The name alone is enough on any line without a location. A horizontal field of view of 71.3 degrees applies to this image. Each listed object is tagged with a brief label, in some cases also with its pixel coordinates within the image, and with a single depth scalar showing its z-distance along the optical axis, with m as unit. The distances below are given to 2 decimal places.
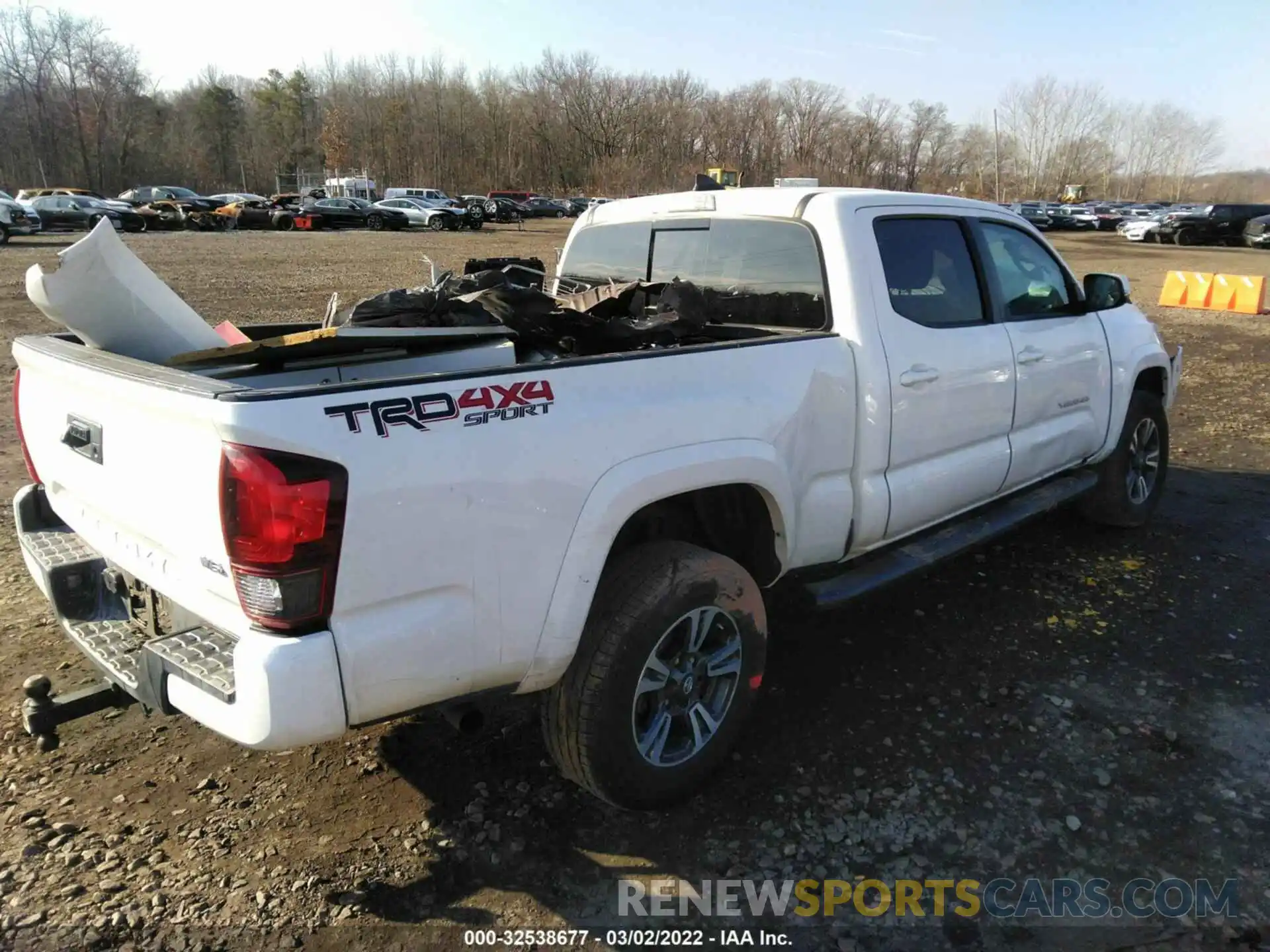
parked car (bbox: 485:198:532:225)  50.75
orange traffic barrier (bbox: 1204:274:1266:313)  15.95
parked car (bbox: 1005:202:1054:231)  48.59
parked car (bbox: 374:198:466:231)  42.16
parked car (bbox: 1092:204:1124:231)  52.97
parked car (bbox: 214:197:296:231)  39.38
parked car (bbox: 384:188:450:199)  55.09
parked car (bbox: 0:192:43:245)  28.31
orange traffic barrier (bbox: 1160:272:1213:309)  16.86
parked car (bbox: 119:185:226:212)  44.09
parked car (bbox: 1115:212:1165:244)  38.78
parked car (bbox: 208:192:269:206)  47.03
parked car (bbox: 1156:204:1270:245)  35.47
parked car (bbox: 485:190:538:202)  63.12
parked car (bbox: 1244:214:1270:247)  33.59
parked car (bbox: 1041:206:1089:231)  50.50
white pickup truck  2.06
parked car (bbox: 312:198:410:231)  41.44
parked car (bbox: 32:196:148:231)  35.66
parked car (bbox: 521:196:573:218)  60.19
